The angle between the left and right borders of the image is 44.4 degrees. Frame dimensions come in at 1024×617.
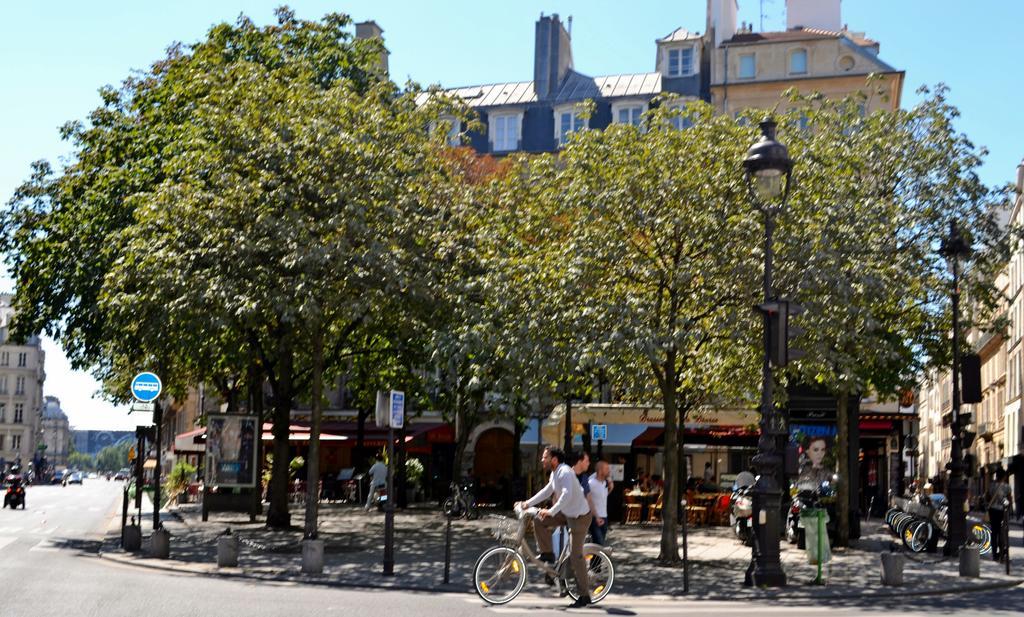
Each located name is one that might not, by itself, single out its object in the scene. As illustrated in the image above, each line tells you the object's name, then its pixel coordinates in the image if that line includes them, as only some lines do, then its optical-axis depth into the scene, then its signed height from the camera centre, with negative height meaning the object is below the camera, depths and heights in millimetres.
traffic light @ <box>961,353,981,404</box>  23547 +1612
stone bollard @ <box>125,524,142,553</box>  22641 -1729
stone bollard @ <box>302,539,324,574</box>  18734 -1648
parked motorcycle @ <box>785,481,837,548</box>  23812 -833
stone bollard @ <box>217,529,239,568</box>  19547 -1656
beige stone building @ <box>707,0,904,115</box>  51938 +16366
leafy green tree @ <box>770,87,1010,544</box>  20000 +4138
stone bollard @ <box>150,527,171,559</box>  21266 -1732
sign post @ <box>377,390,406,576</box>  18406 +425
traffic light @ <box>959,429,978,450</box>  23825 +495
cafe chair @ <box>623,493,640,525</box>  32500 -1492
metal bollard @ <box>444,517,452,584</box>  17072 -1423
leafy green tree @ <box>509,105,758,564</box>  19547 +3361
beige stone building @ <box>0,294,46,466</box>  154125 +4908
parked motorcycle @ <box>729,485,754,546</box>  24469 -1140
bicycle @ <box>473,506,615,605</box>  14648 -1359
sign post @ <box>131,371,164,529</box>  22719 +946
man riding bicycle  14500 -693
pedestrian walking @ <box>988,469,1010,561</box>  24088 -811
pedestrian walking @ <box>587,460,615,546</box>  17172 -615
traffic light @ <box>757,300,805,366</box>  17047 +1740
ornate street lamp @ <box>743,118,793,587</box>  16938 +363
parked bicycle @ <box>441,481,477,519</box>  33031 -1365
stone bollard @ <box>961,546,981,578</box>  19531 -1546
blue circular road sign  22719 +1017
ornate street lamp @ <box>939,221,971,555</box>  22922 -115
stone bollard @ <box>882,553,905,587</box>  18109 -1573
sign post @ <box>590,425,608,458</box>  33062 +593
